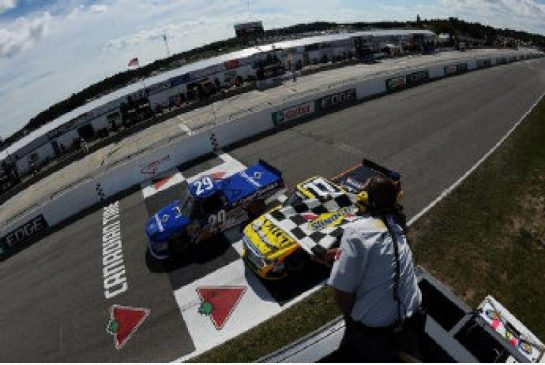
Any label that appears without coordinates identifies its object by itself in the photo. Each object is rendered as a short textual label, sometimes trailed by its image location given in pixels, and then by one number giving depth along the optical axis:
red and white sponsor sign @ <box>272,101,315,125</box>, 25.48
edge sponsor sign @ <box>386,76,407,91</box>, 30.37
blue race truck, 13.34
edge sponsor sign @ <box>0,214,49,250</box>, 18.20
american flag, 35.19
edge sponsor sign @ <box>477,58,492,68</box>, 42.44
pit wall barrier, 18.80
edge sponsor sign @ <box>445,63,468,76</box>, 35.72
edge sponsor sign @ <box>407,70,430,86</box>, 31.80
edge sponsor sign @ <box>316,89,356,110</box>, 26.96
